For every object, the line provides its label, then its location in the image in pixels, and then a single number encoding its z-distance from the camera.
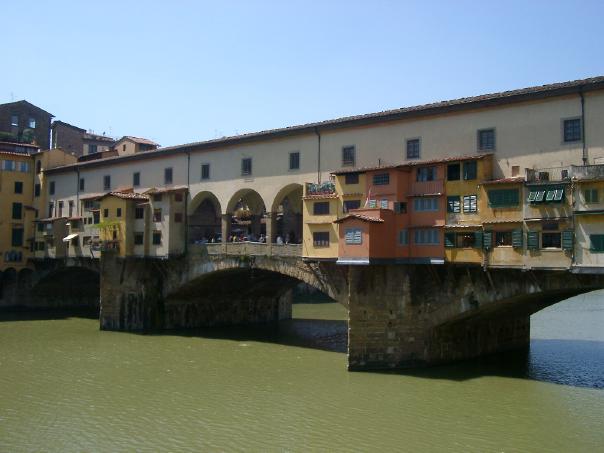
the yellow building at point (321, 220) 34.94
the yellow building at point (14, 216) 61.78
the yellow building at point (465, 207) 30.08
